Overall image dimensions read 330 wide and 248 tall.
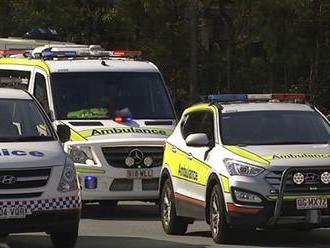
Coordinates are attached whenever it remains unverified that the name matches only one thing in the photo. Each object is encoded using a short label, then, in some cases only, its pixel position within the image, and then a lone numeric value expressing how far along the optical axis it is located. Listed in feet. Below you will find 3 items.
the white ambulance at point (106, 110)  90.27
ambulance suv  65.41
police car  62.08
